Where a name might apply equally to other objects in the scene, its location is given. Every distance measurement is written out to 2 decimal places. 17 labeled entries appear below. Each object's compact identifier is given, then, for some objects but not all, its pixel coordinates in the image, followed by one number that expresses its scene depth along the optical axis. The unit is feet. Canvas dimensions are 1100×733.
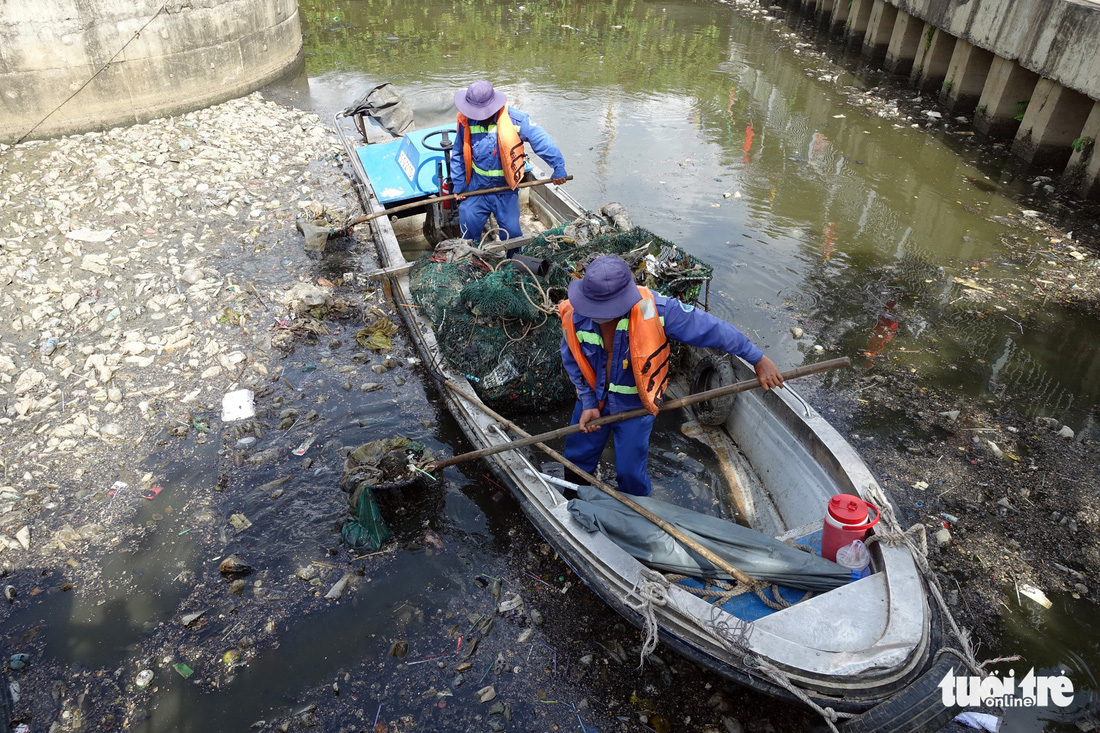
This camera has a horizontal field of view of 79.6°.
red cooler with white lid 11.28
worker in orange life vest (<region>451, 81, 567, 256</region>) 19.51
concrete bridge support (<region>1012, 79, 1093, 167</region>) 30.83
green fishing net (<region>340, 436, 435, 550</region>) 14.42
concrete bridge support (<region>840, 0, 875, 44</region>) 50.75
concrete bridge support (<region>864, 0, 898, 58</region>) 47.60
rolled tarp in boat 11.21
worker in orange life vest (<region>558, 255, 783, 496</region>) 11.65
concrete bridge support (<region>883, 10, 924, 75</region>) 44.14
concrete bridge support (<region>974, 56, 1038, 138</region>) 34.19
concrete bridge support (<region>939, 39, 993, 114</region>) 37.52
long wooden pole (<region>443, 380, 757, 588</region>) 11.19
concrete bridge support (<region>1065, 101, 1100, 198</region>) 29.17
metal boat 9.59
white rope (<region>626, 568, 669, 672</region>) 10.67
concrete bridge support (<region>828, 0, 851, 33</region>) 54.08
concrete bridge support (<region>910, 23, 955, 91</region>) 40.83
